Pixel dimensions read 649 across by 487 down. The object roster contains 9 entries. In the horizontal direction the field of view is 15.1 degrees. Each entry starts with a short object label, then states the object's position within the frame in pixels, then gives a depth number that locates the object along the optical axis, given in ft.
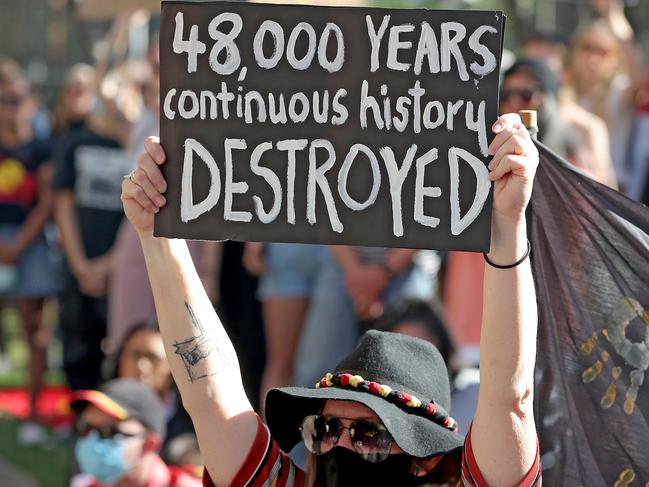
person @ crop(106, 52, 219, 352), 39.05
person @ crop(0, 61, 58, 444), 48.29
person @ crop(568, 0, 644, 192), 38.11
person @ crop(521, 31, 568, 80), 40.40
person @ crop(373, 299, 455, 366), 29.99
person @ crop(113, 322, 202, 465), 32.94
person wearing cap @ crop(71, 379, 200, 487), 26.57
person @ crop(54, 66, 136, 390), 43.05
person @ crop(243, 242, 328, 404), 36.29
